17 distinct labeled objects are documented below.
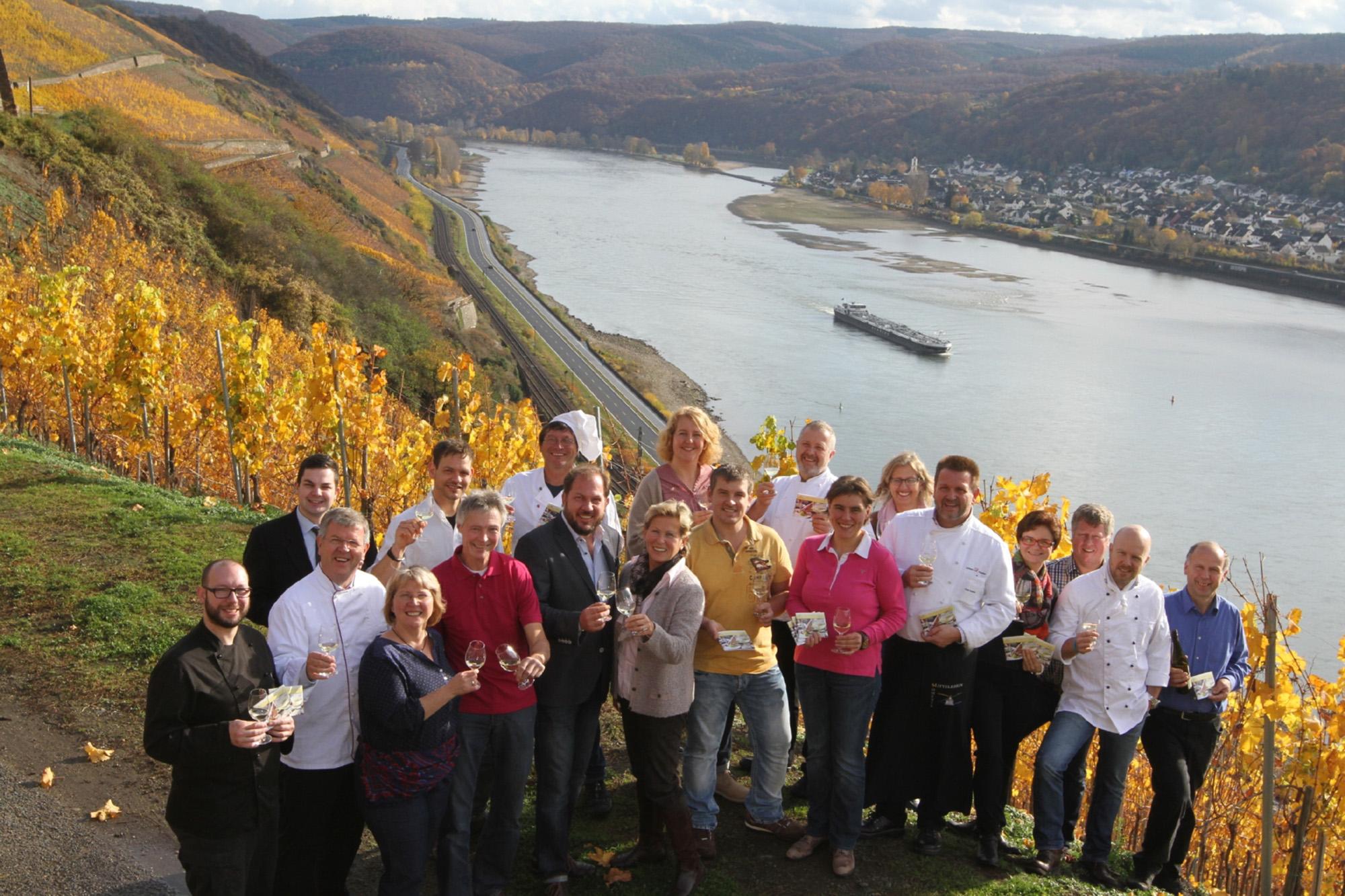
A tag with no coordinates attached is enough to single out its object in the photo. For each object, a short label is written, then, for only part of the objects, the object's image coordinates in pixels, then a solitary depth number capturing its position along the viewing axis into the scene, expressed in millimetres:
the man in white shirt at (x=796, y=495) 5633
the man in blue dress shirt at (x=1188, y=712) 5086
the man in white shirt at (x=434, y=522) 4809
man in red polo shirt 4379
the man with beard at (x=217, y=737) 3740
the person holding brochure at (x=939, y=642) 4969
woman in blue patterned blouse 4082
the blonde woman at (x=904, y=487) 5434
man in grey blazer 4605
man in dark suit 4723
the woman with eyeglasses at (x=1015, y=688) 5125
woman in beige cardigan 4562
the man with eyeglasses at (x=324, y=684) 4156
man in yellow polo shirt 4852
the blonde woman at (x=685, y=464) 5375
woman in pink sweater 4824
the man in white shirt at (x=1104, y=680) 4980
